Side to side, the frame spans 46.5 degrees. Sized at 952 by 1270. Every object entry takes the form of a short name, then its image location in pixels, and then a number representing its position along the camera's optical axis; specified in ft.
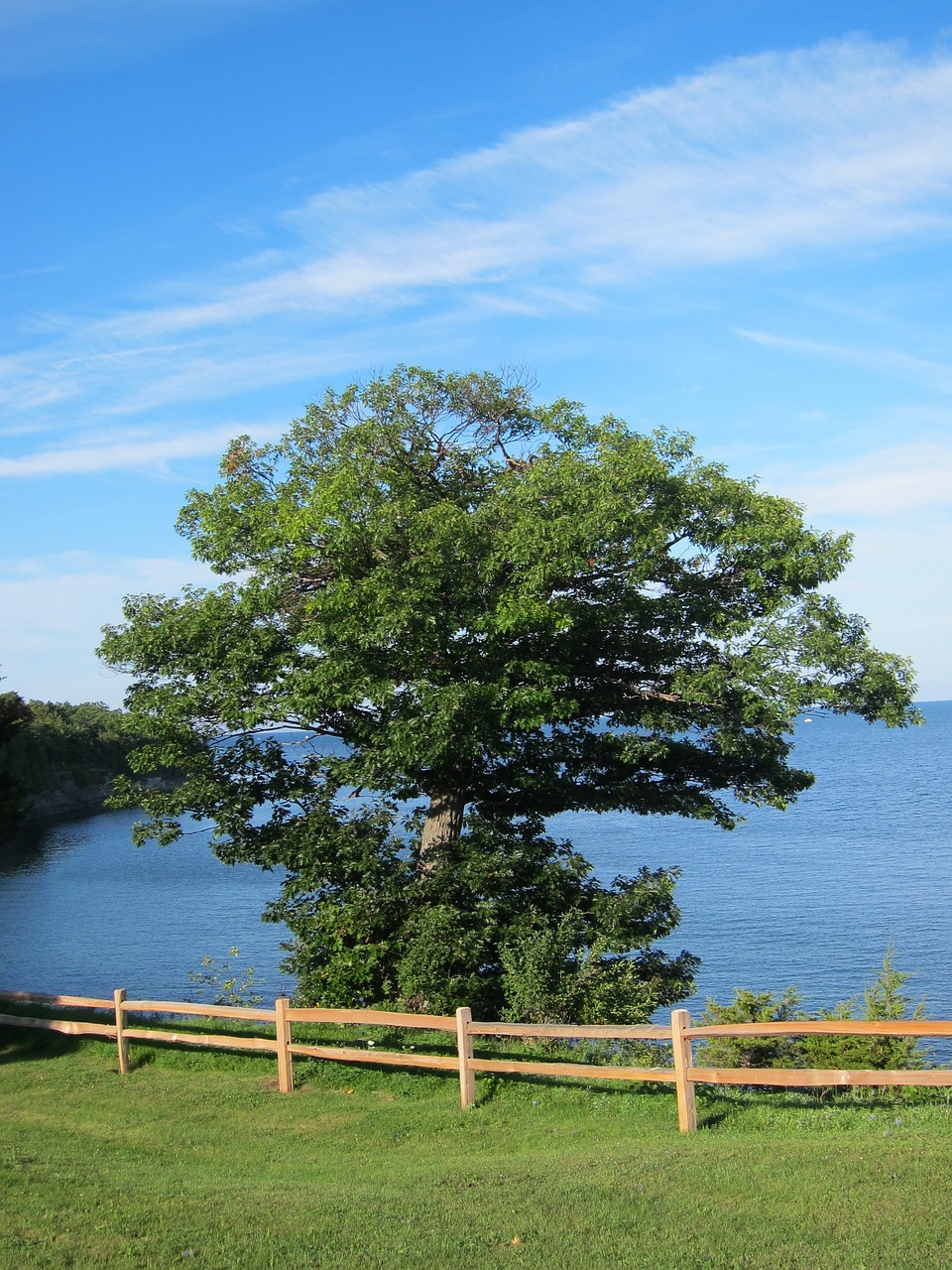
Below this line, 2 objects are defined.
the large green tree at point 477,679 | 53.06
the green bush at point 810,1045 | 47.03
